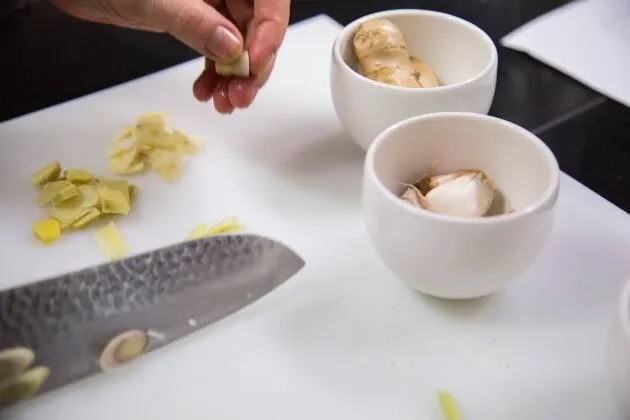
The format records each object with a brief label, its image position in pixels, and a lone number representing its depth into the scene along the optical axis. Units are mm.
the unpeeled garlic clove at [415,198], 480
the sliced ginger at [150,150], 608
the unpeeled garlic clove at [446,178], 499
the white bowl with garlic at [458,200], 435
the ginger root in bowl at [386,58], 574
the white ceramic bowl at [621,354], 380
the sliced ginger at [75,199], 554
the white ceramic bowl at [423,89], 550
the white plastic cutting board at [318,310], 445
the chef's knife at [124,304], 454
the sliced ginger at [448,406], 435
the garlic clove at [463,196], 477
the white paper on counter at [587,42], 741
